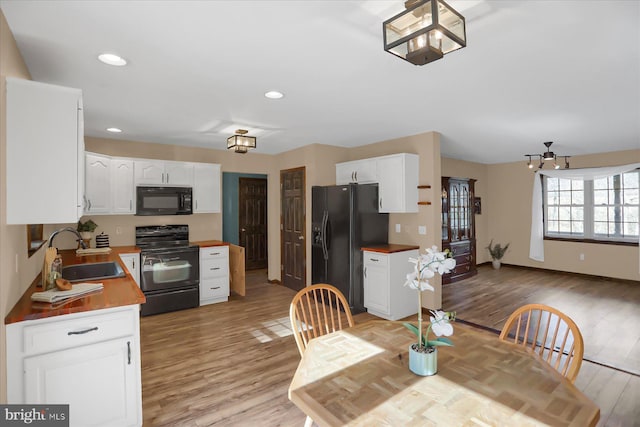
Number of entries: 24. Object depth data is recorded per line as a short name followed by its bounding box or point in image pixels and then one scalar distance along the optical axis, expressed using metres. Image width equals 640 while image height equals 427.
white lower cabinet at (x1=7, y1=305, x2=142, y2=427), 1.68
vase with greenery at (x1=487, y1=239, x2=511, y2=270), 7.43
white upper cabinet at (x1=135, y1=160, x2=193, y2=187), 4.55
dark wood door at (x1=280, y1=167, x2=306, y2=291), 5.43
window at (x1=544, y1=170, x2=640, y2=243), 6.07
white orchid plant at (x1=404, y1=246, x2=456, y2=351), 1.34
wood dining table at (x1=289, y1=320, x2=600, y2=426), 1.12
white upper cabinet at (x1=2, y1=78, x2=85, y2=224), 1.72
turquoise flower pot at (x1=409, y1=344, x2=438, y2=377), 1.39
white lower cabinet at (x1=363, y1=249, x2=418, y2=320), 4.14
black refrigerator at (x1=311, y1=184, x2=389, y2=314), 4.44
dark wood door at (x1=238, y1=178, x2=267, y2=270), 7.21
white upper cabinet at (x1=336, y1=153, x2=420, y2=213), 4.30
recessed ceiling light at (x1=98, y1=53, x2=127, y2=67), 2.20
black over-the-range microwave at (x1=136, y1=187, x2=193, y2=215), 4.52
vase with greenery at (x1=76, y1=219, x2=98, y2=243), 4.16
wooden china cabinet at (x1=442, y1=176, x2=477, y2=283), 6.38
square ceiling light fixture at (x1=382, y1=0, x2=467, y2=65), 1.38
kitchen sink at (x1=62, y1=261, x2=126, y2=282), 2.97
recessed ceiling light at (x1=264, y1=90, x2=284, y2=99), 2.87
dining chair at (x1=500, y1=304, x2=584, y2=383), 1.48
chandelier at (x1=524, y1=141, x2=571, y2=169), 5.06
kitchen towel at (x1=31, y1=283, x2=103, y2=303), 1.90
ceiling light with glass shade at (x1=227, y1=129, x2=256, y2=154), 3.80
